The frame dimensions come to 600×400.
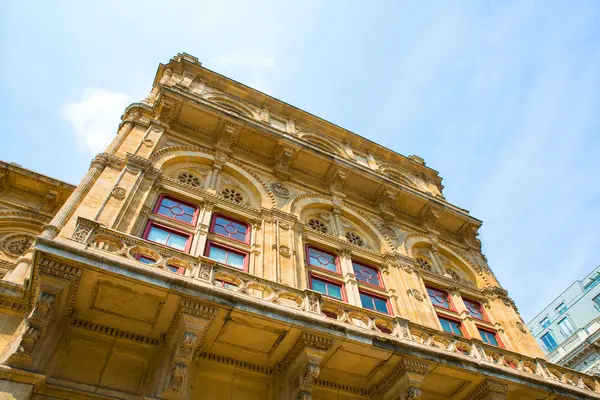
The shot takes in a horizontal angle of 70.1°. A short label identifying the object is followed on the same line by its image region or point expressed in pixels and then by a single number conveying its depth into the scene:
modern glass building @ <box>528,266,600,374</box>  33.94
